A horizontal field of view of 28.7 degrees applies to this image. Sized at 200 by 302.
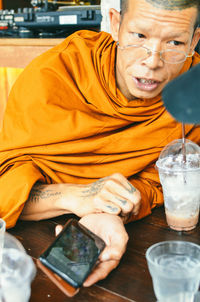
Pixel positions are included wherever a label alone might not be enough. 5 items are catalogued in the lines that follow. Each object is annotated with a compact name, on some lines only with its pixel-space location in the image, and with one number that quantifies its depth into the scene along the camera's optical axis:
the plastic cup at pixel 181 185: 1.02
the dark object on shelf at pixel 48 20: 2.31
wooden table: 0.79
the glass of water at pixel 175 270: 0.68
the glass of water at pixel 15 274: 0.65
